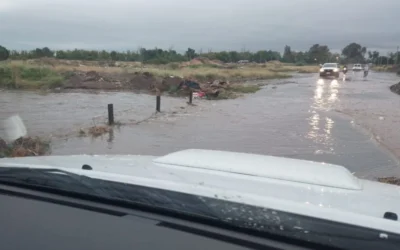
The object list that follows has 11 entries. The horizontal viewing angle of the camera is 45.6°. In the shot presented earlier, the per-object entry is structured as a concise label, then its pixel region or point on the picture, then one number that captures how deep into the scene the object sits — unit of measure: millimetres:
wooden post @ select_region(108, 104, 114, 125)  15469
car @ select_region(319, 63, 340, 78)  55009
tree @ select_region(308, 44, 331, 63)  139975
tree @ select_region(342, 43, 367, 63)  149000
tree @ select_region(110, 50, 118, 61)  103819
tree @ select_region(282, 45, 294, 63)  148500
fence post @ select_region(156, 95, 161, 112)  20416
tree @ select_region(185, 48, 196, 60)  118512
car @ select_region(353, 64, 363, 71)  88525
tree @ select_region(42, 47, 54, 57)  92125
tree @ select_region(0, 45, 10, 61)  71962
